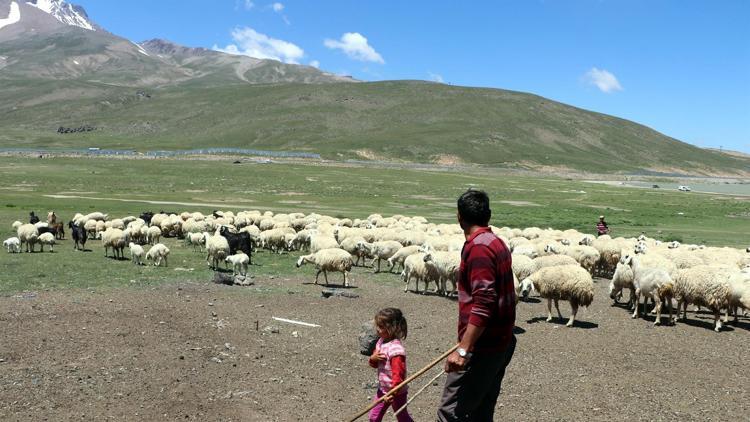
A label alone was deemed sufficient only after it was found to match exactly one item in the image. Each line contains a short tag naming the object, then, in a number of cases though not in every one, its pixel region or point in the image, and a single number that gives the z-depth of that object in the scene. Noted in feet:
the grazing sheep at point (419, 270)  57.21
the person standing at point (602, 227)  86.72
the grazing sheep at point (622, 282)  53.06
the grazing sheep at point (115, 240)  69.41
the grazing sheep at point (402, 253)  66.85
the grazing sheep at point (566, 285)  47.34
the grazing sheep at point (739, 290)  46.03
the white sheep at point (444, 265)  55.62
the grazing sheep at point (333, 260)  58.70
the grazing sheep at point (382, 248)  71.72
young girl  21.17
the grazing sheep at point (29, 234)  71.05
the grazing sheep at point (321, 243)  70.27
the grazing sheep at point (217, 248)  63.82
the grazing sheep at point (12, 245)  69.97
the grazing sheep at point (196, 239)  78.59
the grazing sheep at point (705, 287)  46.91
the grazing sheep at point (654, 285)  48.26
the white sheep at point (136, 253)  65.31
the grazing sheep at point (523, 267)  56.59
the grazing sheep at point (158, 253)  65.10
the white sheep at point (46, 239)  72.38
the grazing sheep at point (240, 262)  59.82
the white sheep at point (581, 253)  67.36
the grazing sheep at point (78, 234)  74.64
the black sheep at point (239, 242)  71.72
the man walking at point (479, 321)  16.70
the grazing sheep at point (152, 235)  81.20
